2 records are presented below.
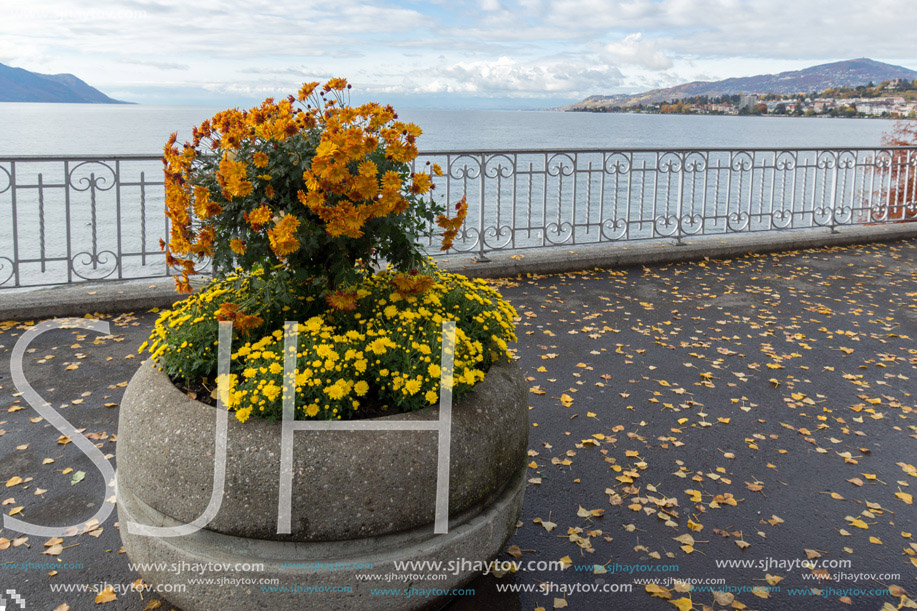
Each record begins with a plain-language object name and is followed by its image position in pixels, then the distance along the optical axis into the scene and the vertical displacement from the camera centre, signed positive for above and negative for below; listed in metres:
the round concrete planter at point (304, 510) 2.46 -1.09
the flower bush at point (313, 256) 2.79 -0.23
